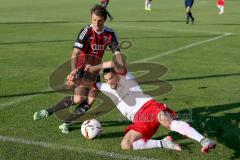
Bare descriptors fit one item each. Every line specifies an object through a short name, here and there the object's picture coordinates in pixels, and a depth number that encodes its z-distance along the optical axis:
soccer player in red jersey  10.08
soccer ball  9.38
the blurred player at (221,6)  48.25
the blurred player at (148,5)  52.23
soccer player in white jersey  8.63
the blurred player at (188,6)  36.13
